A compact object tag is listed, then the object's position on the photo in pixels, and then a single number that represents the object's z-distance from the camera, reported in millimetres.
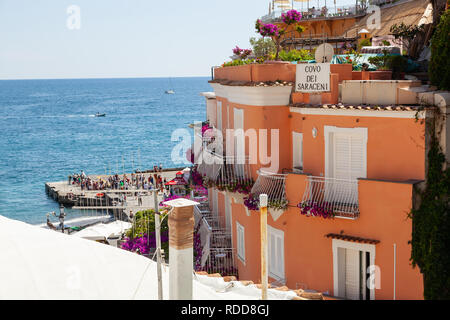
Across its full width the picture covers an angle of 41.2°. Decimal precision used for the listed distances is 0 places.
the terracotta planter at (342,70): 18875
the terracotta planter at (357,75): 19281
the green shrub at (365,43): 27109
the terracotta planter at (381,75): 19219
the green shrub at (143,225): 31047
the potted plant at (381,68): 19234
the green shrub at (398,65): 19875
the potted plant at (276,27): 21688
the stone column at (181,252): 9914
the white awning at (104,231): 38750
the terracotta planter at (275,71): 19062
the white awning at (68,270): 10016
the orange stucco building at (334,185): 16641
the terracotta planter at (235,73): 19953
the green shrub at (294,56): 21953
